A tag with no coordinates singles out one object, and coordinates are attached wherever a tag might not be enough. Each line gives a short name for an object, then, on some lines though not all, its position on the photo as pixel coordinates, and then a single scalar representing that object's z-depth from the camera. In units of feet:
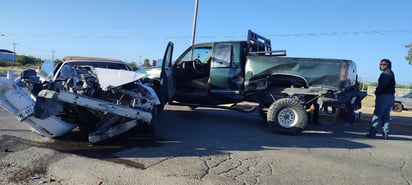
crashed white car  17.29
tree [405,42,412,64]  147.02
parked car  68.18
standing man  25.68
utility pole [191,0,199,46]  63.82
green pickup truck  26.03
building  228.18
